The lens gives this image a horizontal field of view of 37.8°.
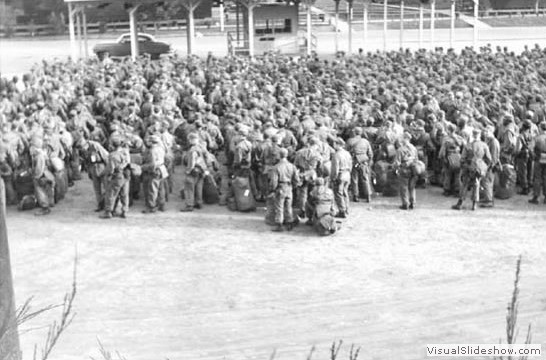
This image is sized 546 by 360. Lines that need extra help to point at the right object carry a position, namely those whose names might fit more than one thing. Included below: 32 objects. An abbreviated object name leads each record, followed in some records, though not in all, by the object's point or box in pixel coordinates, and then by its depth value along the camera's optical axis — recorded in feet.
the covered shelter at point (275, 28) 110.83
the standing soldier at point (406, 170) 46.26
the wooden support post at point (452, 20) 102.25
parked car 119.25
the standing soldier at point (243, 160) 47.71
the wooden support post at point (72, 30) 92.35
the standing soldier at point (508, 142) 48.98
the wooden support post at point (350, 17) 105.90
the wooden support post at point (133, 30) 96.58
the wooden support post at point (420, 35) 106.01
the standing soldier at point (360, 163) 48.26
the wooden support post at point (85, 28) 101.86
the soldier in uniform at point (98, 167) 47.62
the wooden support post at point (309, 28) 99.33
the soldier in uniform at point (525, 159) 49.65
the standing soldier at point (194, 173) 47.15
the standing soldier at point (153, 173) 46.34
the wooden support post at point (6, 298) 12.46
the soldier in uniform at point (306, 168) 43.47
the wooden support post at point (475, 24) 99.88
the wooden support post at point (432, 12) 105.60
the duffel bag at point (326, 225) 42.06
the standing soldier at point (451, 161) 48.57
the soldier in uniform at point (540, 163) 46.62
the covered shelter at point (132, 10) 94.27
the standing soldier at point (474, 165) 45.47
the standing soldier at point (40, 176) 47.01
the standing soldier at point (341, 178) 44.98
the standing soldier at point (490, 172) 46.93
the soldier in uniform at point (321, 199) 42.27
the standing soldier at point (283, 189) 42.96
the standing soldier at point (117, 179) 45.75
